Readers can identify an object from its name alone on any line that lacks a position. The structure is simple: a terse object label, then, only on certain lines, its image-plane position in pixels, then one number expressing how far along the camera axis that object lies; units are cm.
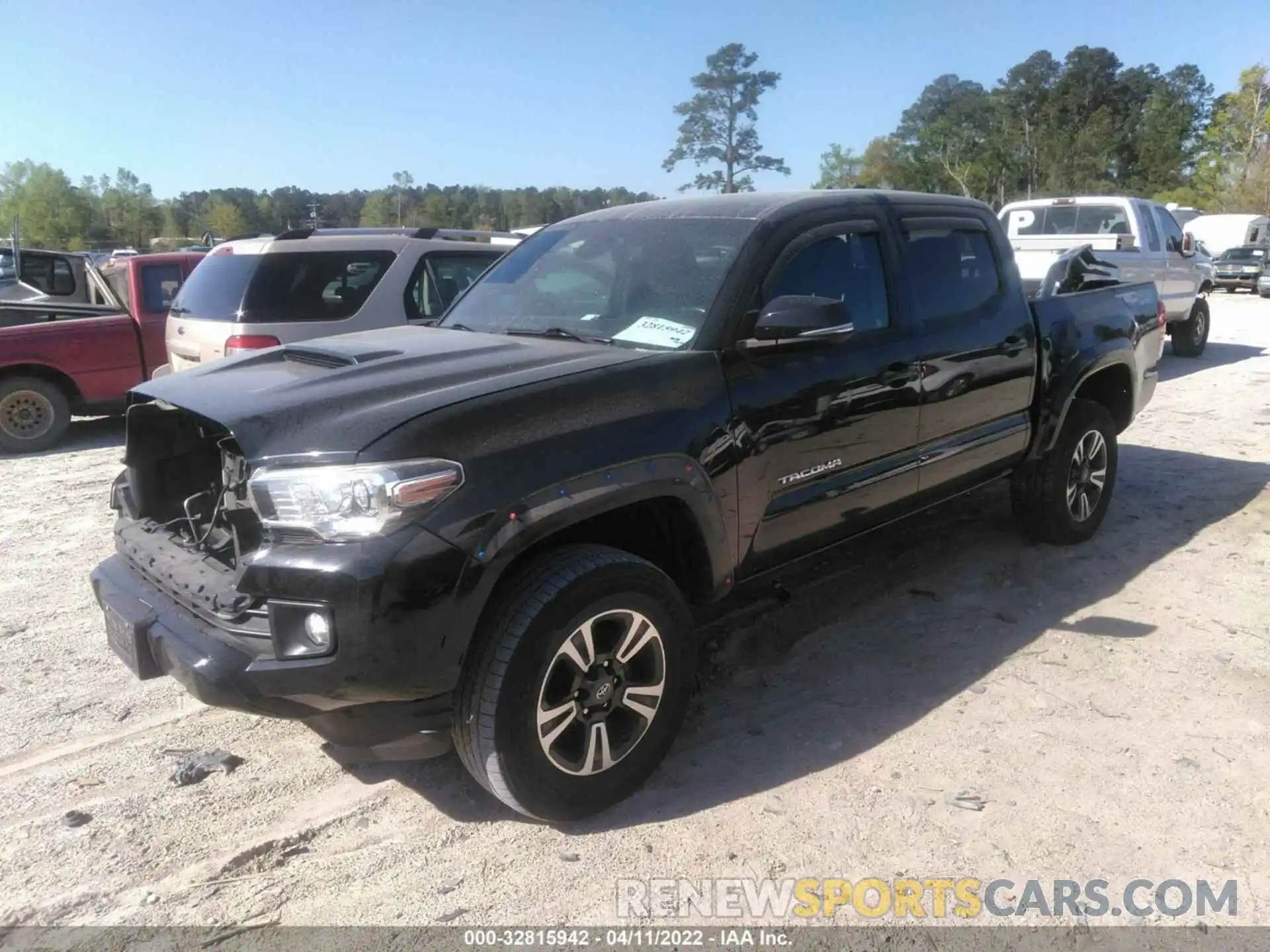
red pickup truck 836
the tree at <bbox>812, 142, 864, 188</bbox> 7550
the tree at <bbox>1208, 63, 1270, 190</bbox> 5028
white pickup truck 1191
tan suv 654
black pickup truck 249
